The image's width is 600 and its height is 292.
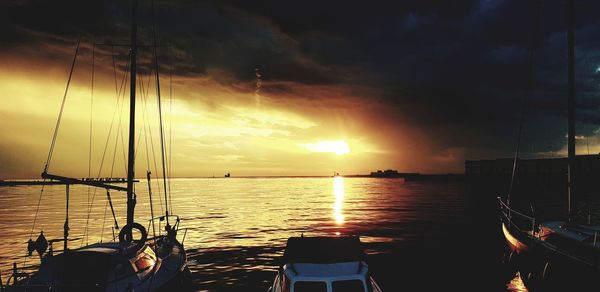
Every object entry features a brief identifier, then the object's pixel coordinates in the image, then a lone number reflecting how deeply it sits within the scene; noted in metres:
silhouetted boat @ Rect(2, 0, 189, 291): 14.56
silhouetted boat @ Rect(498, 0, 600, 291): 17.94
